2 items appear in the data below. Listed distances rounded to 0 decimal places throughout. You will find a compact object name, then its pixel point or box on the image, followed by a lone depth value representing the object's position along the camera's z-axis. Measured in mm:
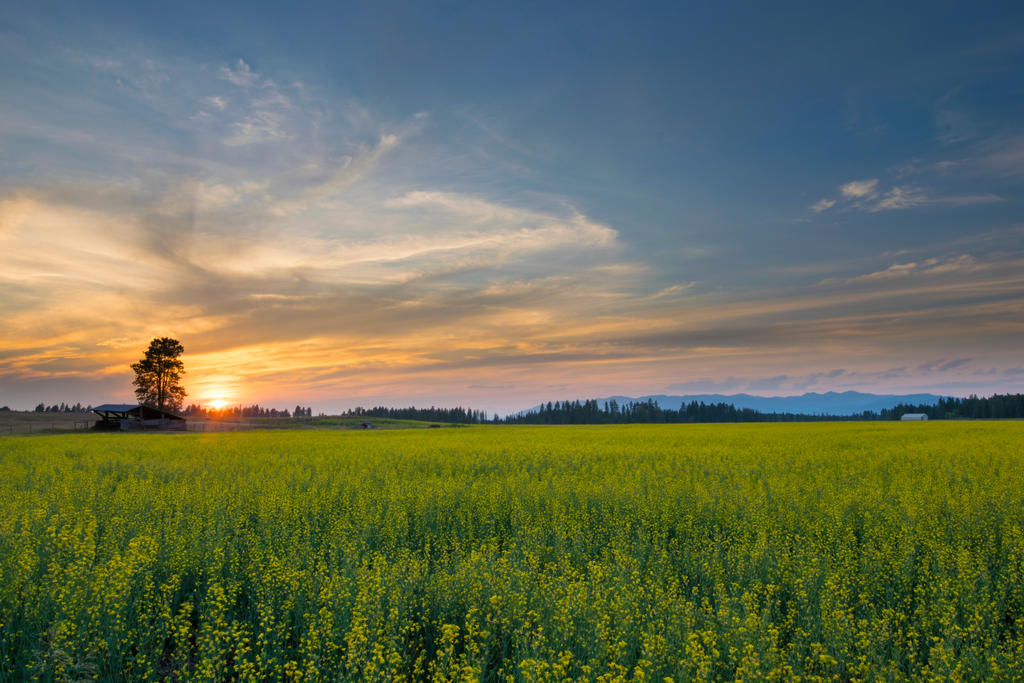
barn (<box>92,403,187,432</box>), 66125
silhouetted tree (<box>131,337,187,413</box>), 80562
